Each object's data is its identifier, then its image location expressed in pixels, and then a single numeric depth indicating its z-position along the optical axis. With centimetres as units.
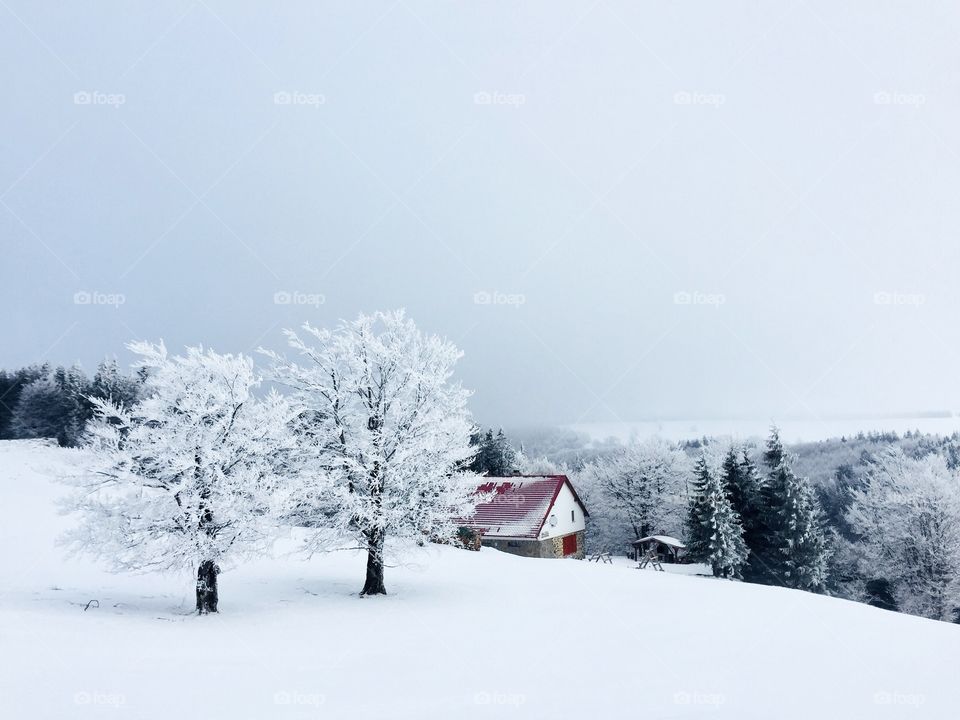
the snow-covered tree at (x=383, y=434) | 2073
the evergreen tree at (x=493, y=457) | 7738
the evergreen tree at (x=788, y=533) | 4309
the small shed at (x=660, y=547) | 5131
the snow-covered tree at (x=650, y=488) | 6362
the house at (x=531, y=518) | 4100
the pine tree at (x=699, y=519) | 4434
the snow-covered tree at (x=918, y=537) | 4181
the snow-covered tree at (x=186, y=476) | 1656
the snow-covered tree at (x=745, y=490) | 4591
